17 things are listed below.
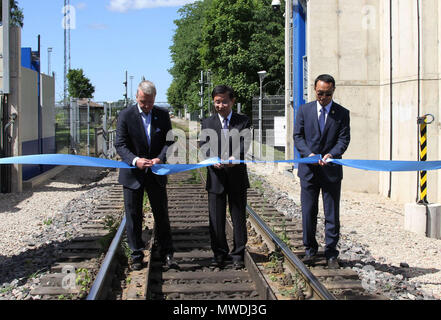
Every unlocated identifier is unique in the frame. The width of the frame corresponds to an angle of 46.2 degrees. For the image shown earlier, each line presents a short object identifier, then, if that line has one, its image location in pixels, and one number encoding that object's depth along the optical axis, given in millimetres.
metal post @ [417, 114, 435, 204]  8469
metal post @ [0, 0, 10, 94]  11828
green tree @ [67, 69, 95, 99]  59500
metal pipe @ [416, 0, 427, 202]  10484
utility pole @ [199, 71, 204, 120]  35625
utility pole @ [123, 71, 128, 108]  31100
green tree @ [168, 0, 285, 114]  35719
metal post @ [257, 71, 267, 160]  21844
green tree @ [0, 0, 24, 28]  44659
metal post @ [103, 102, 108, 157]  20902
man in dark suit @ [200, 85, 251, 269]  5531
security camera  18961
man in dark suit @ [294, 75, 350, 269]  5613
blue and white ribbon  5551
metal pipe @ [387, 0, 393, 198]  11836
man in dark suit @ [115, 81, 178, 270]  5496
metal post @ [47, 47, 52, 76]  40538
